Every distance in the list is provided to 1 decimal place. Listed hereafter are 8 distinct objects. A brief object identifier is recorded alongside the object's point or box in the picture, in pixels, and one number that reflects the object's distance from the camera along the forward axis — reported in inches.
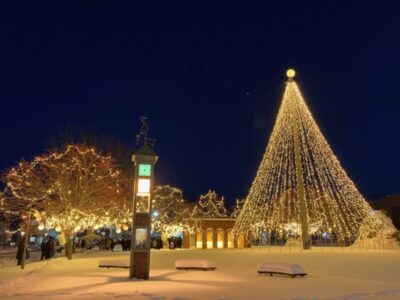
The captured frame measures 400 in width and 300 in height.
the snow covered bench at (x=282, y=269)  609.9
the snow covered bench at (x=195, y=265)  719.7
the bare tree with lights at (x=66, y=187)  1135.0
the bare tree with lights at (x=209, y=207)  2028.8
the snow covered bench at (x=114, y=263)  731.4
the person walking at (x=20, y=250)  866.5
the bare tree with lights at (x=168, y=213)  1786.4
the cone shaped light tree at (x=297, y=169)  1133.7
